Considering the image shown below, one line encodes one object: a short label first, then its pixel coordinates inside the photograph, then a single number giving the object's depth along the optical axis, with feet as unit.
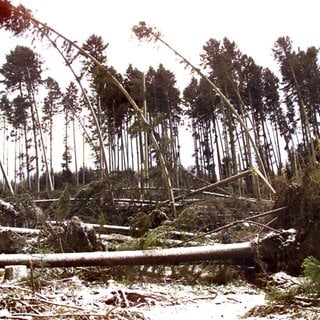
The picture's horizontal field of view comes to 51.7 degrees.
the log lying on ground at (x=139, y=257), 13.84
